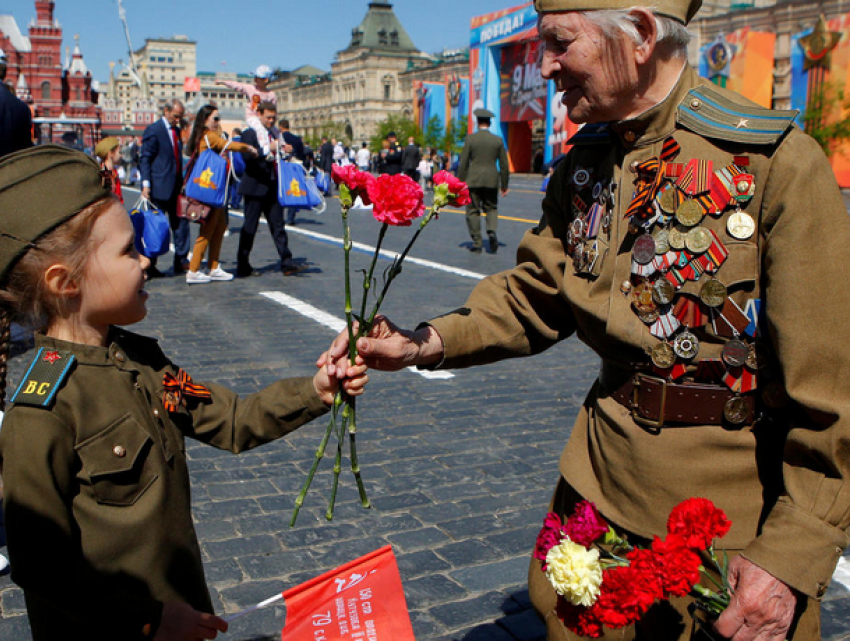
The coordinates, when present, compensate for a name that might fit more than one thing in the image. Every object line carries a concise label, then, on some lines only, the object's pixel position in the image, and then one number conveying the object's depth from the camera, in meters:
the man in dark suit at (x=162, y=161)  10.68
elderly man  1.67
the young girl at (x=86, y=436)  1.75
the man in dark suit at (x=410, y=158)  22.73
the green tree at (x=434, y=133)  78.00
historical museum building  93.69
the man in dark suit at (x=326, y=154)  28.61
